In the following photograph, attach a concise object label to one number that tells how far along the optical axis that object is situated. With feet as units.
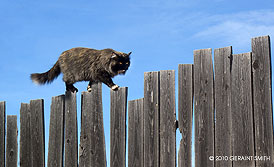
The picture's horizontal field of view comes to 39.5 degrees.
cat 22.90
